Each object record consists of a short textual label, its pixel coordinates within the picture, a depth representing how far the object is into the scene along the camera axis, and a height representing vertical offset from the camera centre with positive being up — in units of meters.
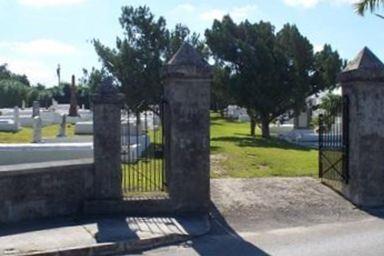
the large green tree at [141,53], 27.34 +2.68
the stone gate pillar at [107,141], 11.78 -0.51
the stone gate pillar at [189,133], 12.01 -0.38
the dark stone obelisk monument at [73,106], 48.84 +0.59
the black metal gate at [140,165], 13.12 -1.31
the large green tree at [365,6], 20.34 +3.40
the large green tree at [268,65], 30.52 +2.31
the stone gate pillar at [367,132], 13.12 -0.42
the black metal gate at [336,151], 13.67 -0.89
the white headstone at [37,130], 26.06 -0.67
